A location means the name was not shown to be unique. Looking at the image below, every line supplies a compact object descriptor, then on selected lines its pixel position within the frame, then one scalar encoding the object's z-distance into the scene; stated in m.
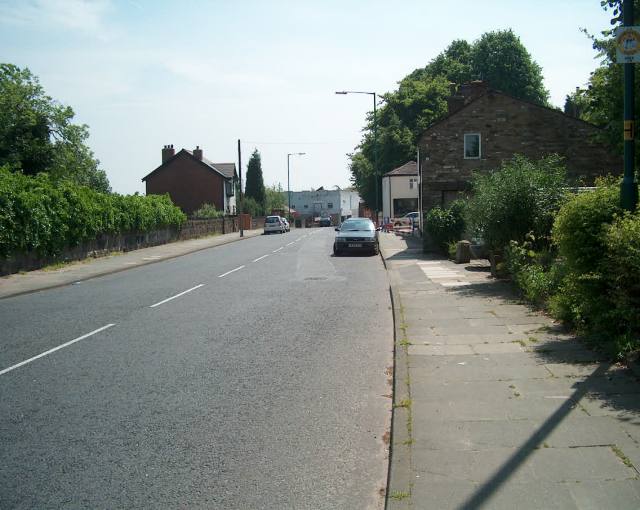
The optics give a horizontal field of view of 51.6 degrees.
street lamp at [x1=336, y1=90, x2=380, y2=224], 45.31
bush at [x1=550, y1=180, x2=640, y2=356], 6.89
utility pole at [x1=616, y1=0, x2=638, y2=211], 8.11
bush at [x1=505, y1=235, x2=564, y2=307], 10.88
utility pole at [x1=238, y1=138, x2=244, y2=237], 52.03
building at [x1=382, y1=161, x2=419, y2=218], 59.84
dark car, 29.20
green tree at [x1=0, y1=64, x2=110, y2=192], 48.28
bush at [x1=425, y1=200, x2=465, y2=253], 24.30
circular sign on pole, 8.30
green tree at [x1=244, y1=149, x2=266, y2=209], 104.25
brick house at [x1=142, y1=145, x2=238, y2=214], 75.94
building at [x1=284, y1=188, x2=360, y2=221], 142.88
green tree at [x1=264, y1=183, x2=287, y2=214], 127.21
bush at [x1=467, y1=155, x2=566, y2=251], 14.05
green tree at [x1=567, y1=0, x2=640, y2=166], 16.25
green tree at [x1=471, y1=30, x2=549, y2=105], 64.62
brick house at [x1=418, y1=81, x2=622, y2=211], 30.41
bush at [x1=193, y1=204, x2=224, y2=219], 62.34
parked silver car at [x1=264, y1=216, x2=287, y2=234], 63.19
